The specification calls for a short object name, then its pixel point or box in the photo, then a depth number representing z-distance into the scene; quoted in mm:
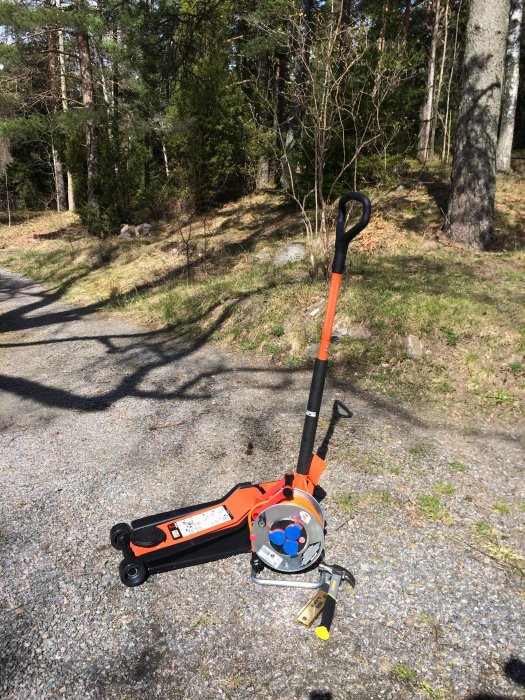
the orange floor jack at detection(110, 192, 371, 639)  2336
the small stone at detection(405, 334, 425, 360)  5242
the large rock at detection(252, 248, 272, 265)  10227
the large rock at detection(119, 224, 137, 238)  15759
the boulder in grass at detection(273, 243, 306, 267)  9172
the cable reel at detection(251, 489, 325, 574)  2357
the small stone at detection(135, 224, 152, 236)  15766
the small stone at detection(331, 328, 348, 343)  5891
